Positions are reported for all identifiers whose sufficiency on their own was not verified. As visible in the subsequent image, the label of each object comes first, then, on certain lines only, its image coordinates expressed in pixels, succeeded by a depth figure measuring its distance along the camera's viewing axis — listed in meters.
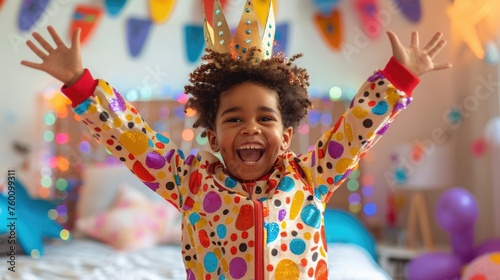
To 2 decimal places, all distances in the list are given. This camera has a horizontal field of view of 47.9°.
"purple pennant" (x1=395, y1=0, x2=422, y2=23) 3.14
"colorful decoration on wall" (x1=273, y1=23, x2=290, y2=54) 3.21
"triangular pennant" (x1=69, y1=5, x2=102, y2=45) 3.01
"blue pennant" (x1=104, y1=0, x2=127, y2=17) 3.10
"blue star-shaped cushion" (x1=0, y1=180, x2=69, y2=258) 2.37
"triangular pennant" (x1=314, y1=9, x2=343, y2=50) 3.28
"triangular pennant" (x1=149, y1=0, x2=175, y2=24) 3.16
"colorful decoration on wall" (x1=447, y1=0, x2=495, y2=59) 2.95
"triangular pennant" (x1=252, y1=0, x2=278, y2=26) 2.85
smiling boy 1.12
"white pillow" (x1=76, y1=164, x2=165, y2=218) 2.96
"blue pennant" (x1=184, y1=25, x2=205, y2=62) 3.09
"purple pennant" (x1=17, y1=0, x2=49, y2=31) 2.72
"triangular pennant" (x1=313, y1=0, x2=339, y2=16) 3.29
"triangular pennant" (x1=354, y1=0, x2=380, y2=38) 3.25
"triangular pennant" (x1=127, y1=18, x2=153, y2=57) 3.16
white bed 2.02
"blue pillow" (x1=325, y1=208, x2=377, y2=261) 2.75
